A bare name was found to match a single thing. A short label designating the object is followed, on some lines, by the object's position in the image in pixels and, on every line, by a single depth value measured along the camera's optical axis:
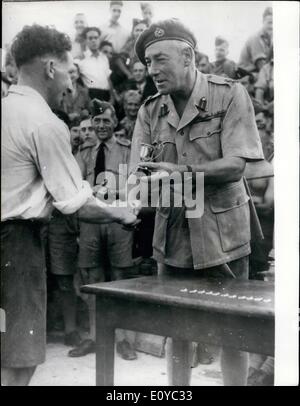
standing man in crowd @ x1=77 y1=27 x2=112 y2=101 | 2.42
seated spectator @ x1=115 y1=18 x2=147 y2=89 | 2.49
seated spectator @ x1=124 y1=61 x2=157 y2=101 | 2.49
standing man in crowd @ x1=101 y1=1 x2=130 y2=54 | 1.89
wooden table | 1.25
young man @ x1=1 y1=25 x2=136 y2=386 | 1.50
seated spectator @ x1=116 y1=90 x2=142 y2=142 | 2.54
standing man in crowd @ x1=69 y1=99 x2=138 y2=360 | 2.33
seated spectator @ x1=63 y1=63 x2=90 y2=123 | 2.39
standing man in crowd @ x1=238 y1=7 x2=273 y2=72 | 2.15
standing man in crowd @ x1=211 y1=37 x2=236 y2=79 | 2.14
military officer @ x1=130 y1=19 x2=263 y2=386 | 1.75
